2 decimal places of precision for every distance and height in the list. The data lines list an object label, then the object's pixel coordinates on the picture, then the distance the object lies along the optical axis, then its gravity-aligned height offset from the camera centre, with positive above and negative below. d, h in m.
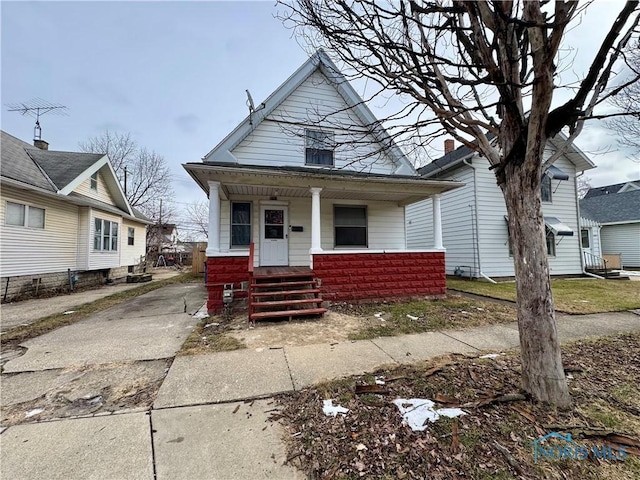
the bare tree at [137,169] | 23.41 +7.94
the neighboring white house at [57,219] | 8.59 +1.45
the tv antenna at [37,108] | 13.81 +7.65
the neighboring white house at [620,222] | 16.67 +1.84
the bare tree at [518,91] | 2.23 +1.49
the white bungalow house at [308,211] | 6.51 +1.32
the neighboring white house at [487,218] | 10.94 +1.51
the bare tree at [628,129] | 9.42 +4.79
